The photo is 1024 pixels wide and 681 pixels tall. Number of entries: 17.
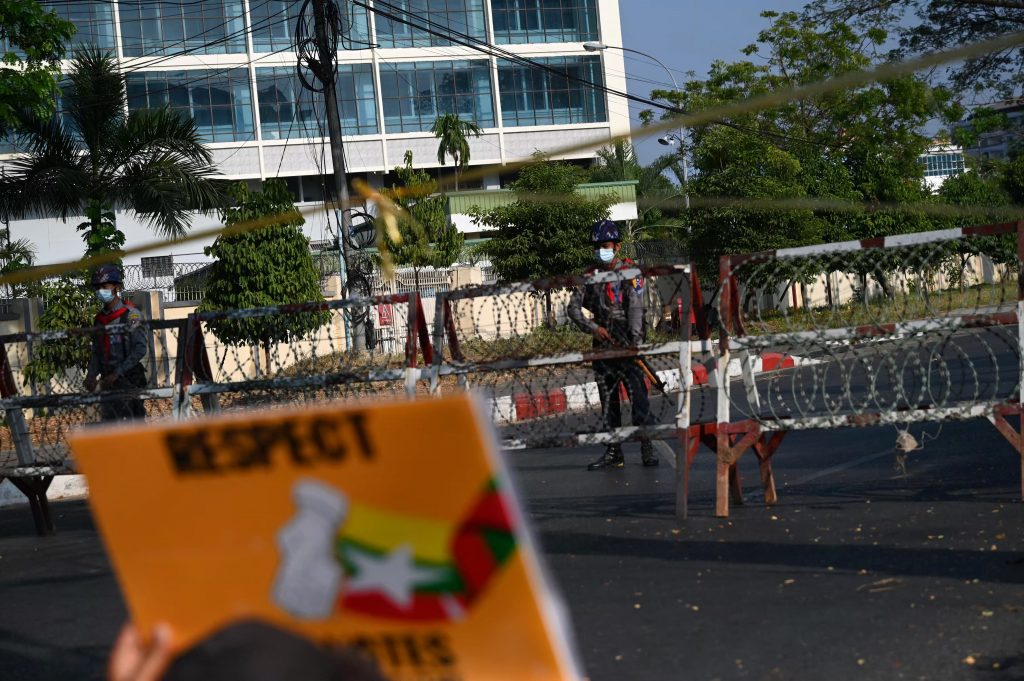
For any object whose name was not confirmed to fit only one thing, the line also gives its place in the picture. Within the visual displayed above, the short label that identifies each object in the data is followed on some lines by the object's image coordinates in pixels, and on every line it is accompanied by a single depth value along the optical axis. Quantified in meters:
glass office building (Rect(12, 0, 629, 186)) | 53.12
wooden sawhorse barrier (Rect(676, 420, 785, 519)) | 8.00
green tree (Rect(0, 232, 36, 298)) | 28.70
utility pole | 20.67
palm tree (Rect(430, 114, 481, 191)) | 52.25
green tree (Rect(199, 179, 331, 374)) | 28.45
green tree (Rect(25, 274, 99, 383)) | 23.33
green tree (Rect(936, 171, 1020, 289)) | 41.59
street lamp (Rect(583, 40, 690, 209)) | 43.22
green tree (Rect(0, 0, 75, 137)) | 14.06
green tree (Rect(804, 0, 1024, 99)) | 18.75
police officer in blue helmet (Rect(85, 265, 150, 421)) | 9.88
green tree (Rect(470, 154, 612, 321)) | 39.78
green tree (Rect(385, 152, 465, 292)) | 37.94
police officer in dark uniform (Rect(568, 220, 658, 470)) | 9.18
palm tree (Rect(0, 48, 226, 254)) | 26.91
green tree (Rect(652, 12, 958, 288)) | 38.75
